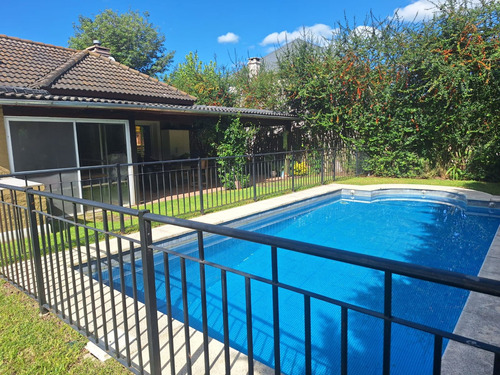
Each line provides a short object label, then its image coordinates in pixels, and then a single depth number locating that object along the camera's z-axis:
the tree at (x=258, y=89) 15.15
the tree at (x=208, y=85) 17.56
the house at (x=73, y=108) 6.52
